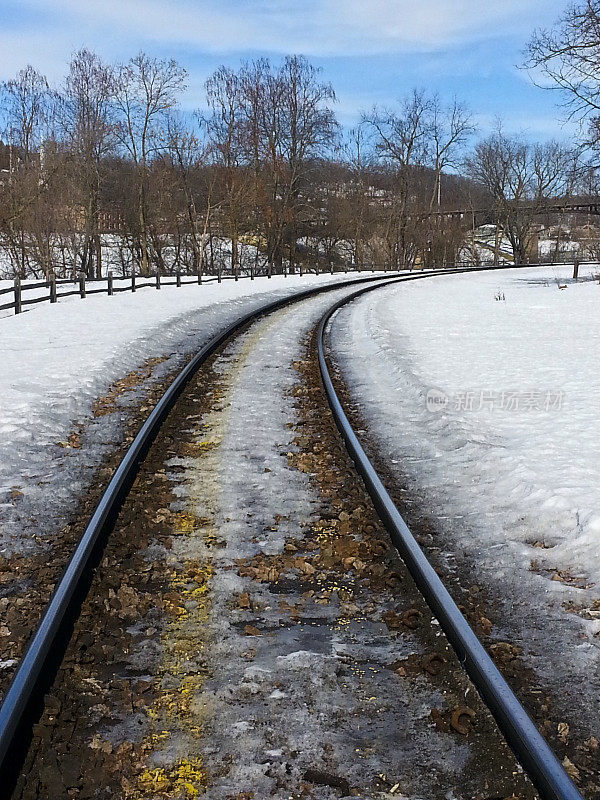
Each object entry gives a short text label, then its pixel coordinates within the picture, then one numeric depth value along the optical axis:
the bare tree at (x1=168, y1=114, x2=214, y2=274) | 54.41
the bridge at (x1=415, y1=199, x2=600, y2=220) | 67.54
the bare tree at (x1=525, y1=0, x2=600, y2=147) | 25.71
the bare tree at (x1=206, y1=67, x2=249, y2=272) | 53.84
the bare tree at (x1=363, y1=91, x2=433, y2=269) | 67.50
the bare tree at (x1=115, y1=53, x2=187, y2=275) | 47.28
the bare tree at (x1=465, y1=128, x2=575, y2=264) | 80.06
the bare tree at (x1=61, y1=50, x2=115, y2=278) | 47.44
